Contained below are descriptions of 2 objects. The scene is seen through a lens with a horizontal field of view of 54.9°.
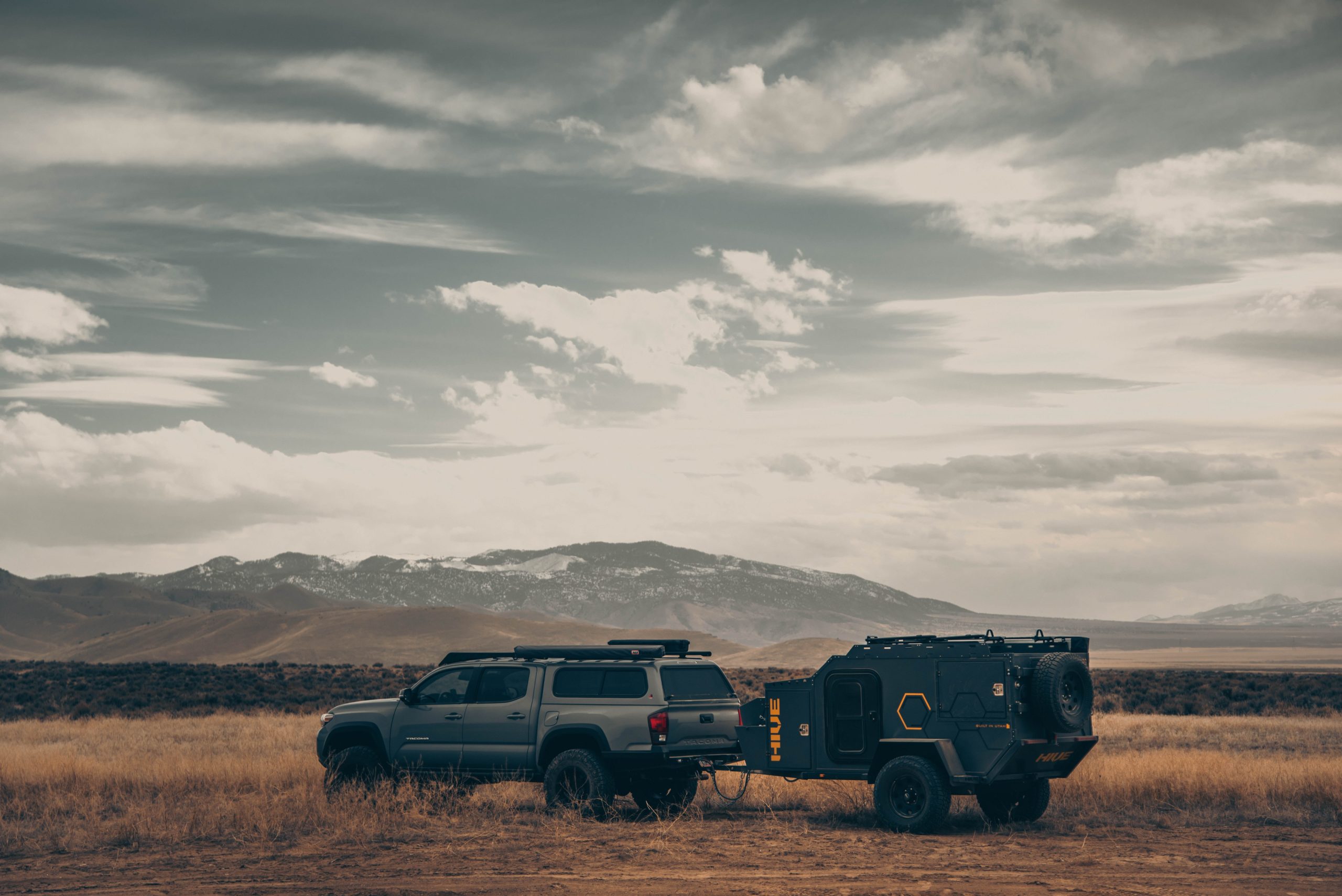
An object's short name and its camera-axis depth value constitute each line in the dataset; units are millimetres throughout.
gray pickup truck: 14898
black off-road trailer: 13898
